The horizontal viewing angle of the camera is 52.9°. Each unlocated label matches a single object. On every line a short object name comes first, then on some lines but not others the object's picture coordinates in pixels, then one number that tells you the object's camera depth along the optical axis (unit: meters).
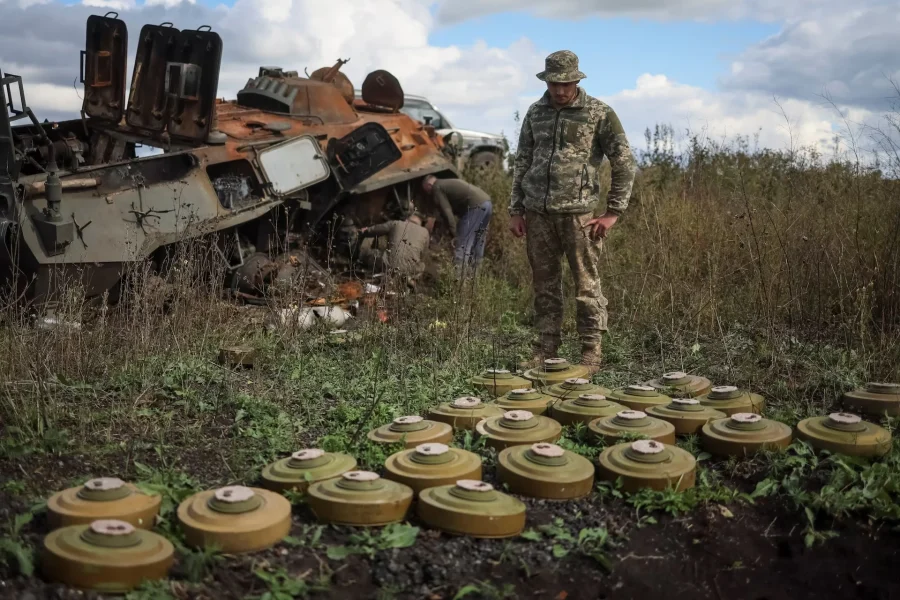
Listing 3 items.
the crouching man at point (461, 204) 9.89
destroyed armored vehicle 6.75
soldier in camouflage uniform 5.80
